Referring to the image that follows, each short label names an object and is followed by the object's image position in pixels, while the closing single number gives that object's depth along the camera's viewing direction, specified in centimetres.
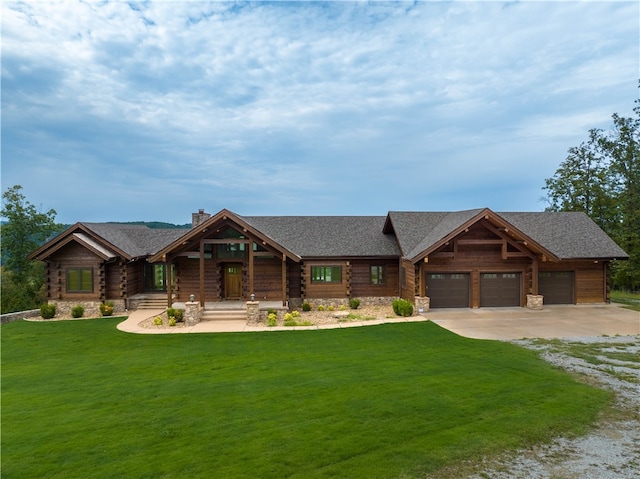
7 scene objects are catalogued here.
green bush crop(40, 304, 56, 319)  2064
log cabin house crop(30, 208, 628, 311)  2053
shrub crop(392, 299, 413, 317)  1930
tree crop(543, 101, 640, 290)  3272
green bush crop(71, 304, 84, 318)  2089
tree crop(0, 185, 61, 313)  2973
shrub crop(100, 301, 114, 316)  2120
